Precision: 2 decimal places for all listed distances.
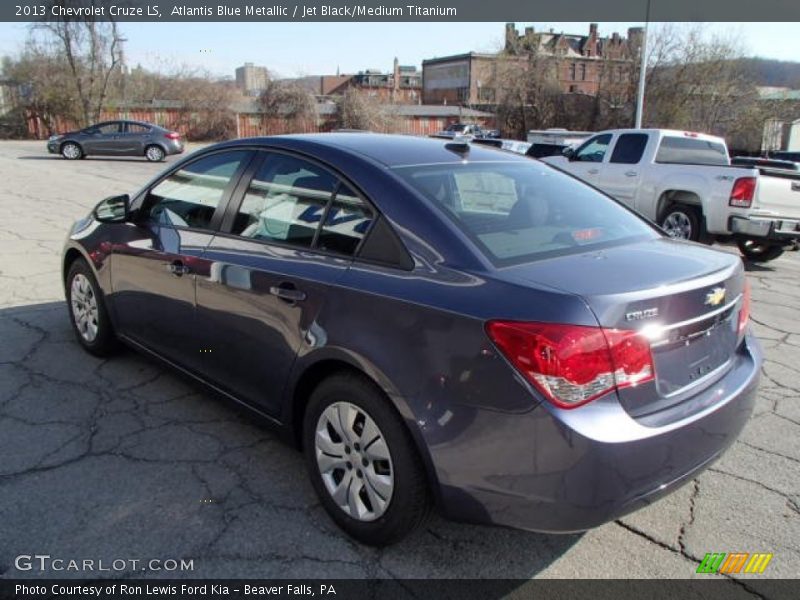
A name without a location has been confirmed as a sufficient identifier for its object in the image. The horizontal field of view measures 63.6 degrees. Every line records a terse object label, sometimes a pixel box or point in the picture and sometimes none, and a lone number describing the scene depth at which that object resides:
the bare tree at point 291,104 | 39.12
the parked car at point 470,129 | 35.08
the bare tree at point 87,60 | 35.88
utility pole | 21.39
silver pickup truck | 8.23
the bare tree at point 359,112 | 37.03
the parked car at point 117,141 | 23.84
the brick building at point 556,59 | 35.91
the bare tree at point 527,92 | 38.31
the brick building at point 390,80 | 75.25
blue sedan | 2.10
